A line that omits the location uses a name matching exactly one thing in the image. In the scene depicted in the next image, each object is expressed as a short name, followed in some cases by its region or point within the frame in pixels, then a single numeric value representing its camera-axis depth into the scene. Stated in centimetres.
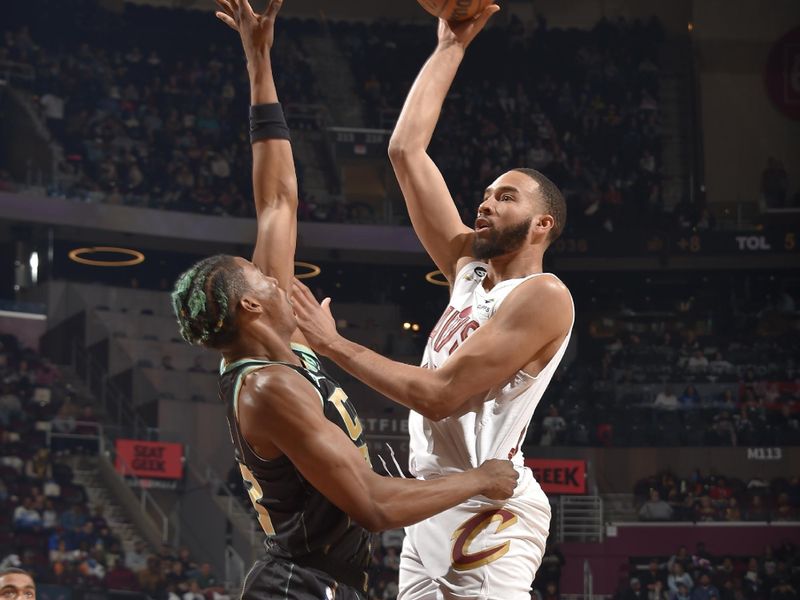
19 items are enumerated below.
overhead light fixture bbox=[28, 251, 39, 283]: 2042
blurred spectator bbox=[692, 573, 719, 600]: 1567
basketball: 465
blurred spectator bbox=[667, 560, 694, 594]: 1583
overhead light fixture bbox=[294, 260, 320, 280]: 2170
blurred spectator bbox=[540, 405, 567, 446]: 1872
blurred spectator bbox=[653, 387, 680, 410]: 1923
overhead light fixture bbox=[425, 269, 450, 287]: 2164
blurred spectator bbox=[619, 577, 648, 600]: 1591
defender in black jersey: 303
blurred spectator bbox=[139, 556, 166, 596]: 1504
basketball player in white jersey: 366
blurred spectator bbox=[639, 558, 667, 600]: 1603
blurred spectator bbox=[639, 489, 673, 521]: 1738
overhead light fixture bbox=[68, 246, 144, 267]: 2097
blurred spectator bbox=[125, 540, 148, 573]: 1562
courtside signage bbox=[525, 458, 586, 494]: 1794
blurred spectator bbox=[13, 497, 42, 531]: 1547
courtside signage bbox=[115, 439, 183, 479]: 1767
